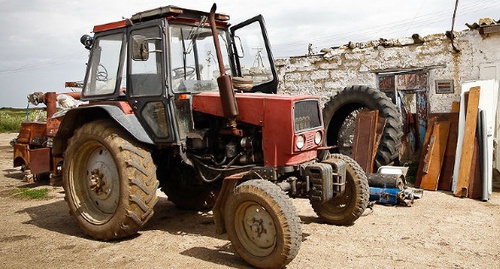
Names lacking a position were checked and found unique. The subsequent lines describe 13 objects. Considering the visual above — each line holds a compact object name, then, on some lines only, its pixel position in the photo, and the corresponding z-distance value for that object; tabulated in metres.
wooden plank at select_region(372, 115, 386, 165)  7.61
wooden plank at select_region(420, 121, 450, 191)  7.14
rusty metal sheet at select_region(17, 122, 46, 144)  8.84
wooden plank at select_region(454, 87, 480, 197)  6.62
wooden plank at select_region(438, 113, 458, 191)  7.11
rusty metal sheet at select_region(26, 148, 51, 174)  8.23
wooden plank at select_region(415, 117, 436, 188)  7.30
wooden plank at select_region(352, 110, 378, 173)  7.47
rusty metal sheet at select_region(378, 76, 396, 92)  8.69
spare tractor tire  7.55
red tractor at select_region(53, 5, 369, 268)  4.06
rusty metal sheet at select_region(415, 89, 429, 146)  8.33
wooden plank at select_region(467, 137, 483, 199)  6.54
